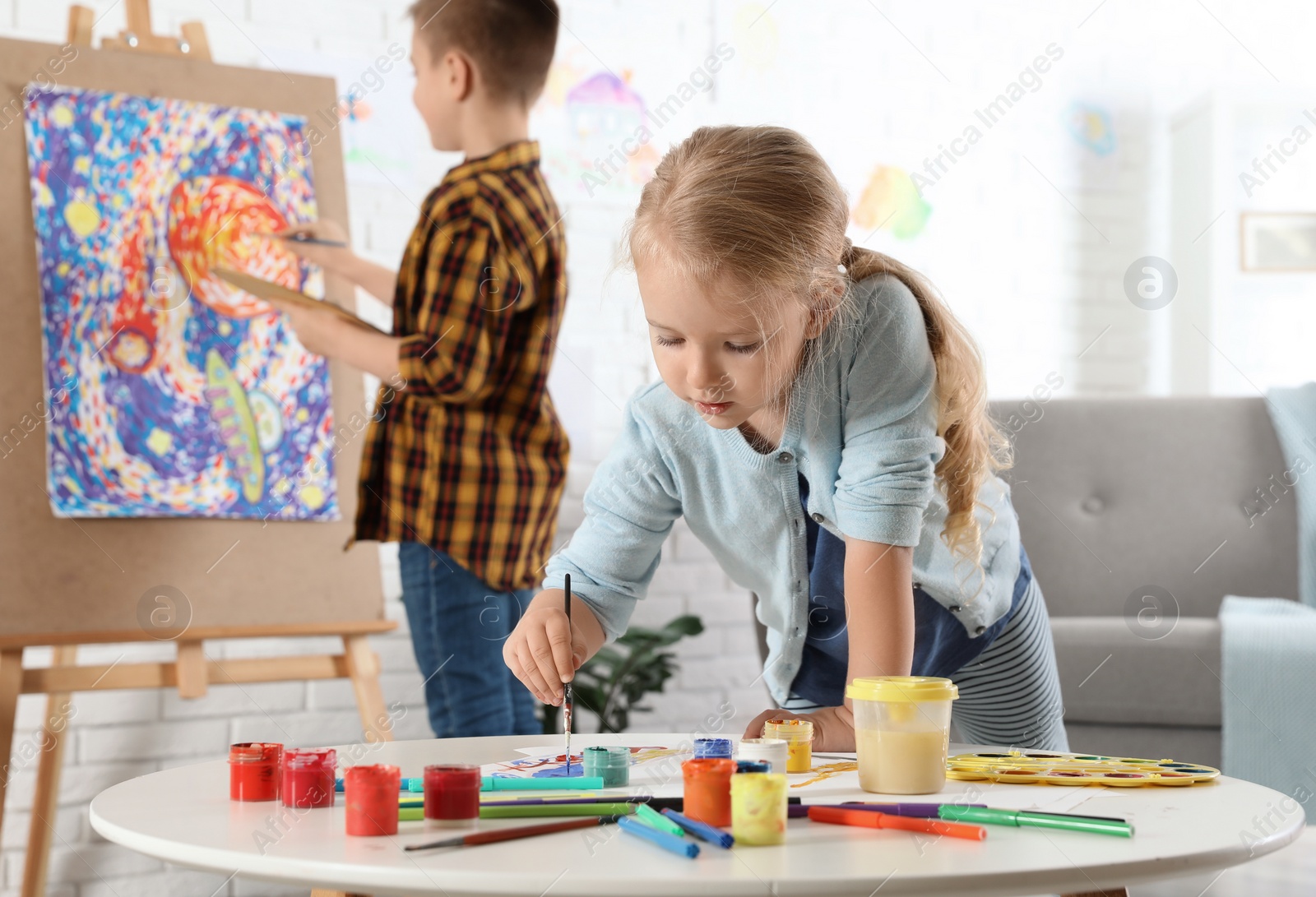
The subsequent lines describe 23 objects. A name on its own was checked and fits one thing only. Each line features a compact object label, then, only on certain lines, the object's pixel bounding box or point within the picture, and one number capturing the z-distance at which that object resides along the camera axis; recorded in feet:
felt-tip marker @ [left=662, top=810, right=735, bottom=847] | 5.70
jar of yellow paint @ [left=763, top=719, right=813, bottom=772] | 6.61
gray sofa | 12.75
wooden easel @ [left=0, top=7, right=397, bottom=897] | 9.60
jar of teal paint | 6.44
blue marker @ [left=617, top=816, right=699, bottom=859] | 5.63
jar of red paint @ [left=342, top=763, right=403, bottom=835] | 5.81
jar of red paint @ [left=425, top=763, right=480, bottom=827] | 5.90
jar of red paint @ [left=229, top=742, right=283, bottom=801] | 6.21
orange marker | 5.78
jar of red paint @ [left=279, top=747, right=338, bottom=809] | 6.08
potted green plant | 12.52
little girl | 6.74
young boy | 9.65
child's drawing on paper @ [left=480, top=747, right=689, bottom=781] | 6.53
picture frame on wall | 16.44
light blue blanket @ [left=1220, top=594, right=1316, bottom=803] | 10.28
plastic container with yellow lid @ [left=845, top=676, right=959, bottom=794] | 6.22
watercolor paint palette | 6.37
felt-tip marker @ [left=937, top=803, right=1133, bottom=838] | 5.78
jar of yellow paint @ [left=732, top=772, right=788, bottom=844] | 5.73
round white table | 5.48
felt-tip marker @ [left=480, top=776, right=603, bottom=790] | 6.27
